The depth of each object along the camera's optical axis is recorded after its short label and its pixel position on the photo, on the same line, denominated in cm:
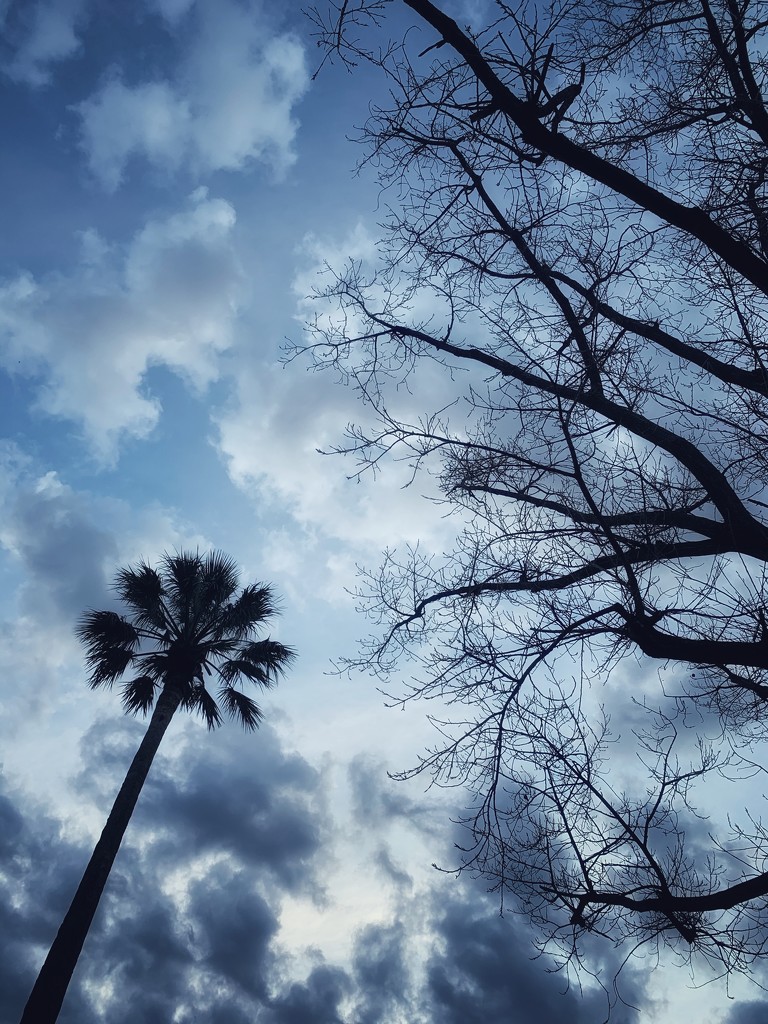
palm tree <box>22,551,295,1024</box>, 1302
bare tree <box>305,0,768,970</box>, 360
